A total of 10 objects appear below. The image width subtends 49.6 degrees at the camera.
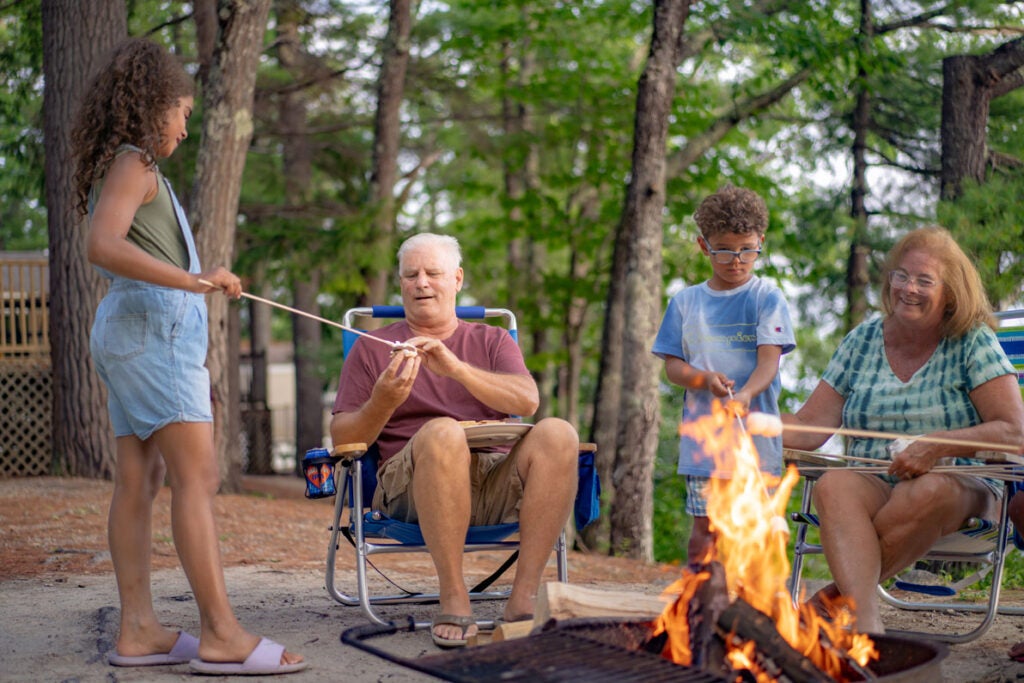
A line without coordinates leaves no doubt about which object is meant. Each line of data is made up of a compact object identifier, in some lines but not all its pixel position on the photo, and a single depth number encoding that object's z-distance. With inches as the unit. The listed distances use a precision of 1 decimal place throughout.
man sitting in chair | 129.8
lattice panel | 372.8
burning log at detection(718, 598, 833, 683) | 89.5
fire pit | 83.7
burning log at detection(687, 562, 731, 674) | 91.4
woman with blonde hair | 123.6
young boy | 138.9
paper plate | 131.4
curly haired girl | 111.8
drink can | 140.6
